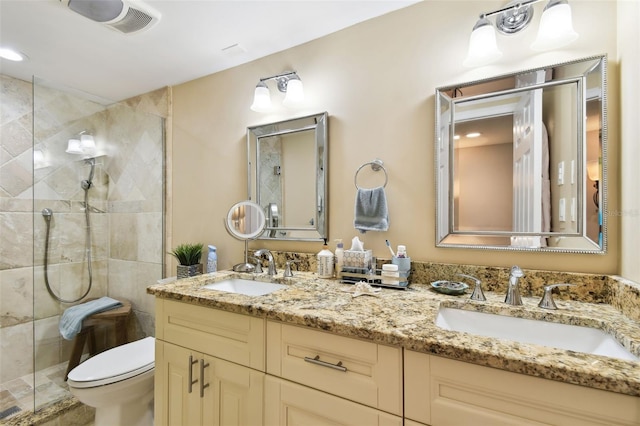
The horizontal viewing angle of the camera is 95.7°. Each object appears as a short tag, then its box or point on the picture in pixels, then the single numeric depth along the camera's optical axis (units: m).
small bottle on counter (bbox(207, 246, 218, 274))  1.83
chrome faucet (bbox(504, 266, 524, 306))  1.00
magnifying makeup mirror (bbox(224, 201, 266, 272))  1.72
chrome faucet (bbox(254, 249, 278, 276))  1.51
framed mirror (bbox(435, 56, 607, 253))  1.05
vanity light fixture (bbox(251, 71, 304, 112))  1.60
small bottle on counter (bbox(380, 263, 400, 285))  1.21
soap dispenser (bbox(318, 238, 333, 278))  1.44
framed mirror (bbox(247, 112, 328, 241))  1.58
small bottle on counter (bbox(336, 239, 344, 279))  1.41
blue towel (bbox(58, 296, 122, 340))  1.85
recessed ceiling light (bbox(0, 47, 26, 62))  1.73
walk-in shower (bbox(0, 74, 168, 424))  1.83
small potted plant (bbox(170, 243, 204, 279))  1.86
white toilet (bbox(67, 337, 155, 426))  1.39
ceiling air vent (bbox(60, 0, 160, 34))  1.30
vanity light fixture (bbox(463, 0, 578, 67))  1.04
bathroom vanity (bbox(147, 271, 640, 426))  0.63
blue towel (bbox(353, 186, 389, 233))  1.37
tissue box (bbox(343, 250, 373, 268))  1.34
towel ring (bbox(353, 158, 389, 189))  1.42
